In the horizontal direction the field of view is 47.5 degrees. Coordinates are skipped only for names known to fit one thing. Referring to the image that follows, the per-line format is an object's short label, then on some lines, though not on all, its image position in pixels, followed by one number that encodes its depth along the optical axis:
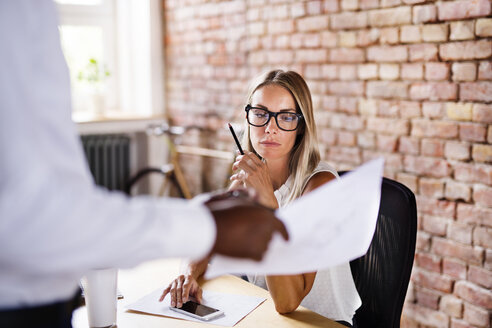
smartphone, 1.25
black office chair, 1.39
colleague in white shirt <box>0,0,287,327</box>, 0.63
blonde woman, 1.50
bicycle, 4.02
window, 4.27
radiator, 4.15
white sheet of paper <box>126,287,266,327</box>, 1.25
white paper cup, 1.17
